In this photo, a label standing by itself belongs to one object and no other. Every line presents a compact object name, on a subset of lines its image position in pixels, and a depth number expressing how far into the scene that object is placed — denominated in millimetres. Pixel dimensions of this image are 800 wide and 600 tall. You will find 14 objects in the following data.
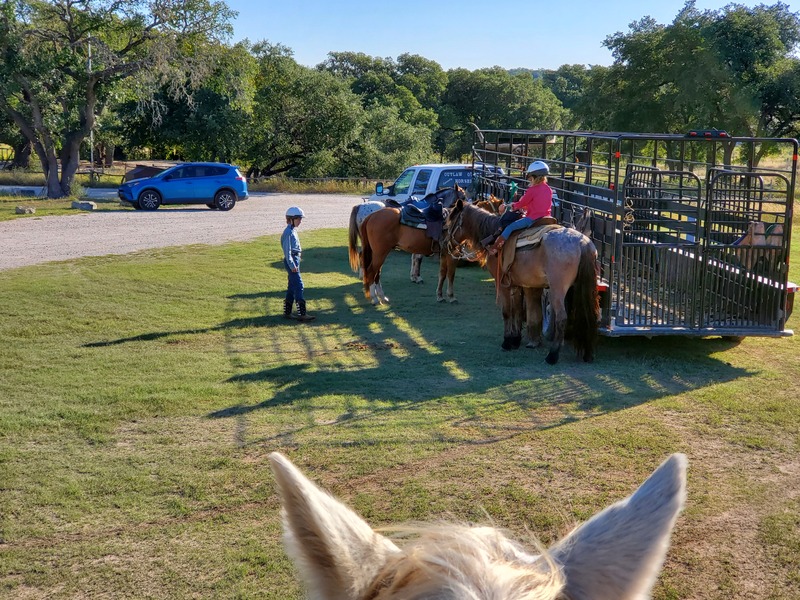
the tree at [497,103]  60906
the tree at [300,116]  39906
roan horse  9102
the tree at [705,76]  28609
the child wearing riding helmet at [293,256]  11273
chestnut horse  12859
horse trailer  9258
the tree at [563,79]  100769
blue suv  27188
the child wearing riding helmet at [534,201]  10008
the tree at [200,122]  36594
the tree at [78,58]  27359
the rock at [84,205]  26453
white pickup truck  17667
